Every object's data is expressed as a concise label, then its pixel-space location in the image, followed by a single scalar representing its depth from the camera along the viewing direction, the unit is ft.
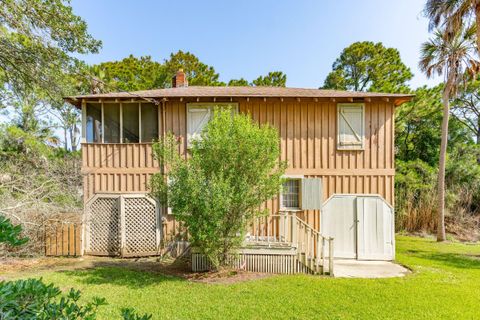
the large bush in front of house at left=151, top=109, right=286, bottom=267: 20.48
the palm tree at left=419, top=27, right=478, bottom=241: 36.29
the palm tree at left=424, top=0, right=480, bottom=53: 28.63
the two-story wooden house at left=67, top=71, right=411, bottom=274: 28.76
